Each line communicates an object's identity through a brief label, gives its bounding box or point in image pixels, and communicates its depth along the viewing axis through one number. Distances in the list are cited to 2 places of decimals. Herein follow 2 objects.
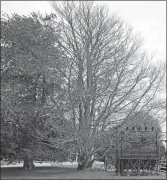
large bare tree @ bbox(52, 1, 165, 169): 20.05
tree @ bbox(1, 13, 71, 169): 20.19
